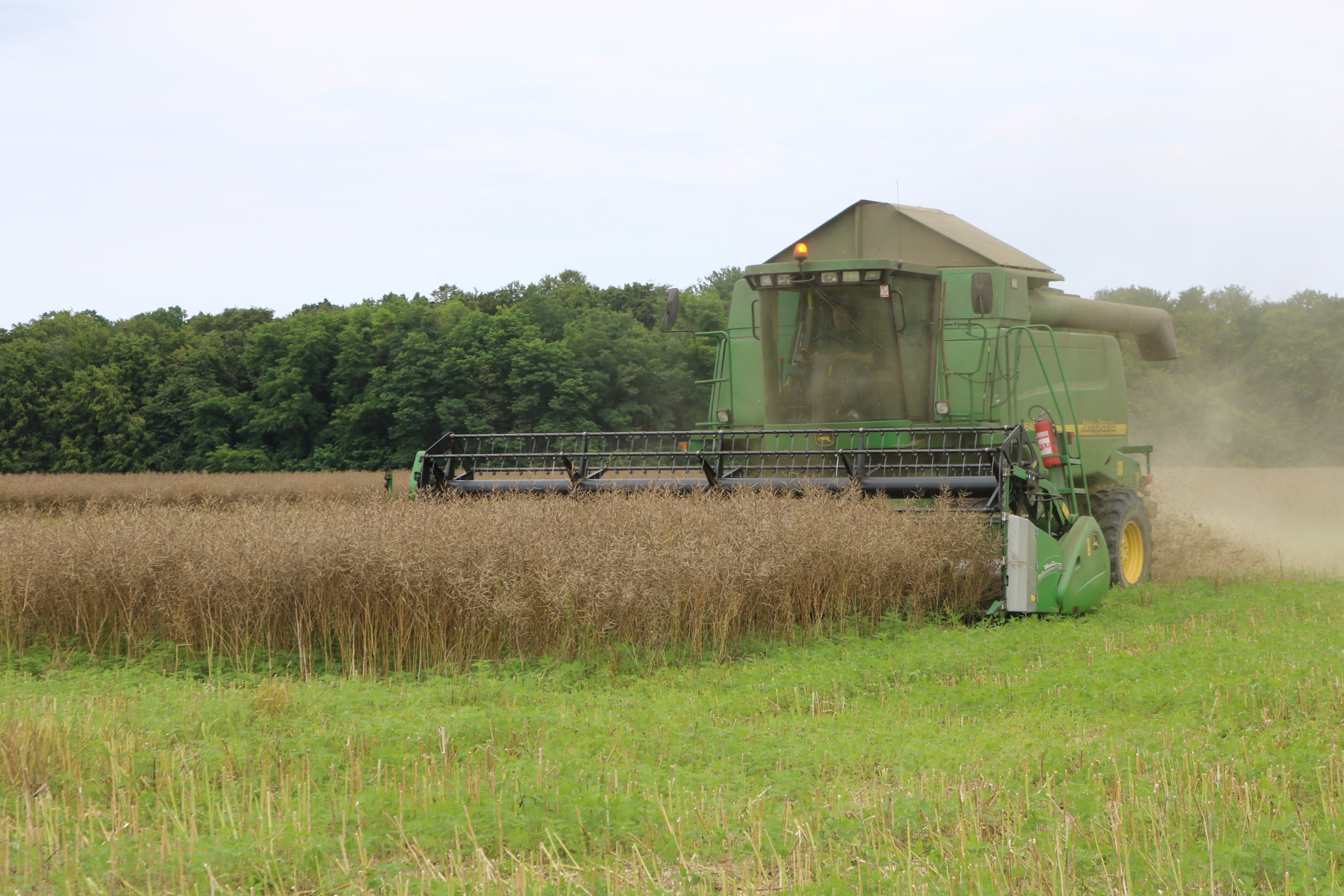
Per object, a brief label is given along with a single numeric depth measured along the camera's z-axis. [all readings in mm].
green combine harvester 16402
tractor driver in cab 18547
